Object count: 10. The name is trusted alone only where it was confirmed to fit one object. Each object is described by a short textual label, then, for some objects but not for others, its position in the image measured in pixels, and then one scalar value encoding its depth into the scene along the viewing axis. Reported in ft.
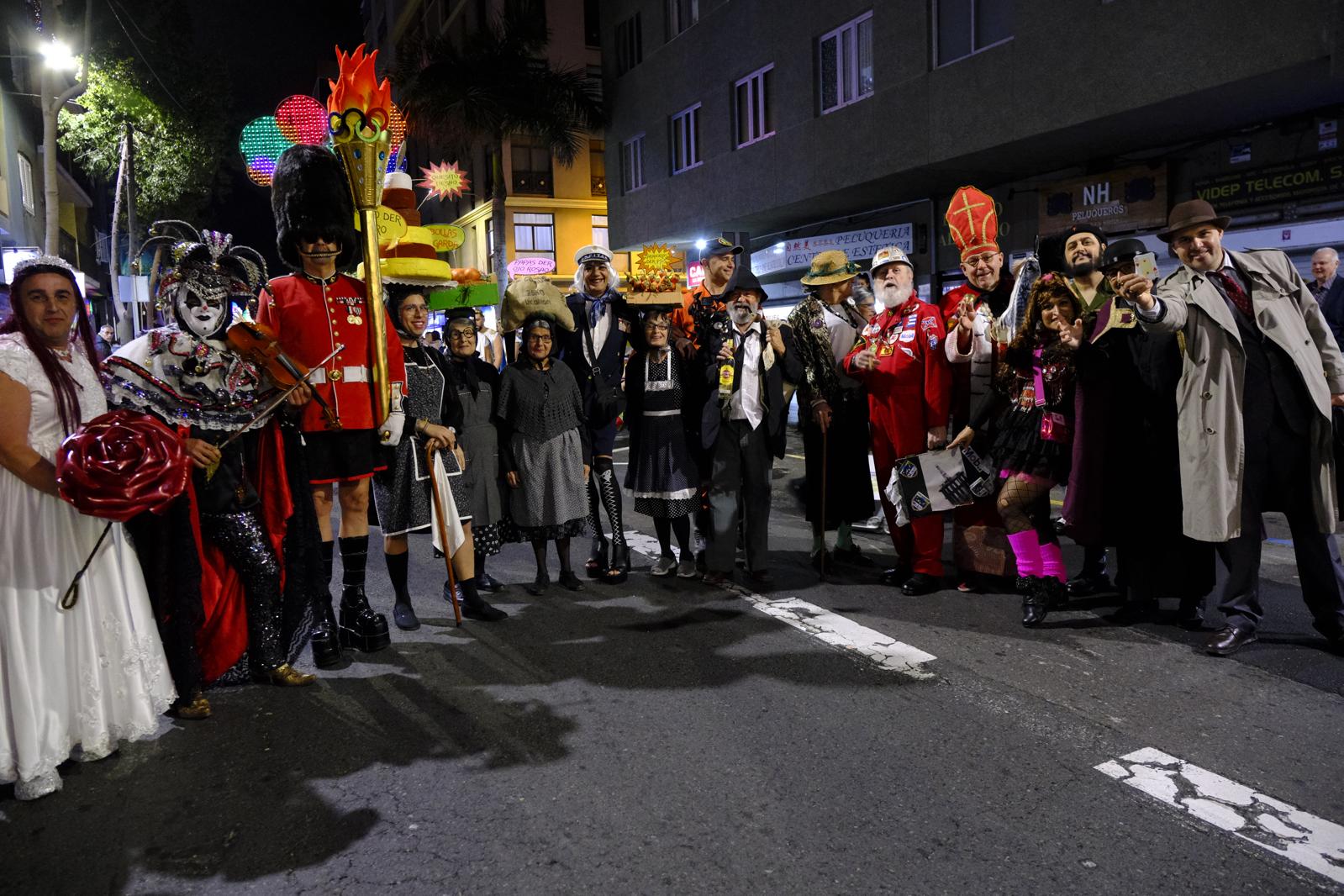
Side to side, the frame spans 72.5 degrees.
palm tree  79.66
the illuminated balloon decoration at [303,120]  16.52
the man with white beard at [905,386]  19.04
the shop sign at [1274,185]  34.83
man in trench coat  14.47
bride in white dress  10.80
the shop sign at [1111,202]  40.98
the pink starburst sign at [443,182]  37.04
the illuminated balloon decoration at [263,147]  17.06
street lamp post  50.01
